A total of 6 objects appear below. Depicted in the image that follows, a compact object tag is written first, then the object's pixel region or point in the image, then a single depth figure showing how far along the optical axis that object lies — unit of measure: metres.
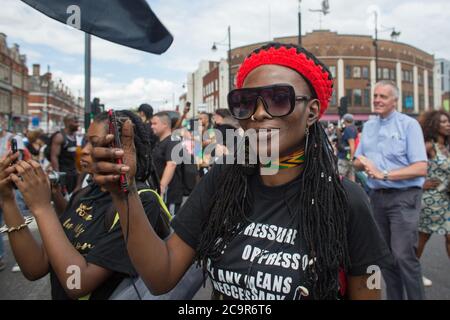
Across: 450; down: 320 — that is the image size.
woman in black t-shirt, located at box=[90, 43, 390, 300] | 1.31
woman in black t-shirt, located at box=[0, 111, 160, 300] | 1.45
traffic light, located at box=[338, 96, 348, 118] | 14.58
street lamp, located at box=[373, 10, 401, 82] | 22.25
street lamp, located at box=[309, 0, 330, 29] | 19.04
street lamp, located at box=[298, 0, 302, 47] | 15.59
